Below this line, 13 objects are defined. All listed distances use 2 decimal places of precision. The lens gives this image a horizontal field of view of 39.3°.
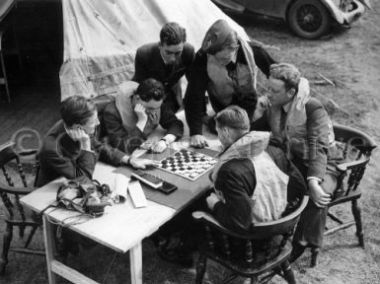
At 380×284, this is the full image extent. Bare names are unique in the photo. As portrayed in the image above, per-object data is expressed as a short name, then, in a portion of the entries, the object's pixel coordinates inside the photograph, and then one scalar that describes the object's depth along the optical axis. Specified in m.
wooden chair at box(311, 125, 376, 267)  4.11
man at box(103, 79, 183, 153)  4.16
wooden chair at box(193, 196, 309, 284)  3.30
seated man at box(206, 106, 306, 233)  3.24
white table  3.25
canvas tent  5.27
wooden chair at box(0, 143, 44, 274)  3.75
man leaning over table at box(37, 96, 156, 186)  3.61
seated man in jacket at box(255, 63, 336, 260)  3.97
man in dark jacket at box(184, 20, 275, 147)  4.37
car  8.70
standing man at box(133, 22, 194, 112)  4.49
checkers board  3.94
